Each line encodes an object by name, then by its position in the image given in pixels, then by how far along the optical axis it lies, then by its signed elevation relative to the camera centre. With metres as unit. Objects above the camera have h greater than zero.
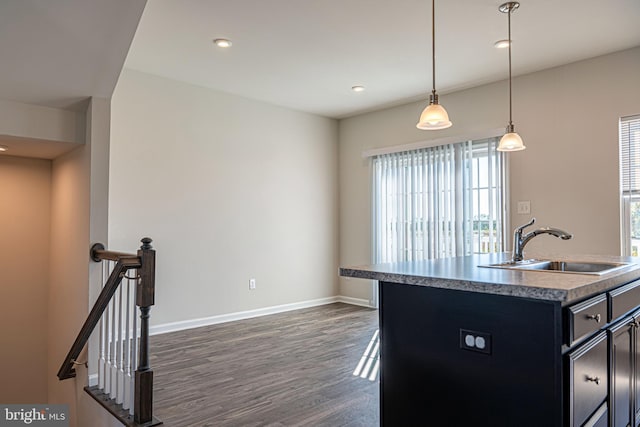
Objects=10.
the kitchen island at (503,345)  1.46 -0.48
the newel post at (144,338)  2.47 -0.69
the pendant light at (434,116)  2.50 +0.63
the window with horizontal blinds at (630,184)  3.79 +0.33
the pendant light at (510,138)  3.03 +0.60
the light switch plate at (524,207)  4.39 +0.15
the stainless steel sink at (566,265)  2.38 -0.26
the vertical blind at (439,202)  4.68 +0.24
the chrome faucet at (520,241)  2.42 -0.11
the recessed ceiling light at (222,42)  3.64 +1.55
